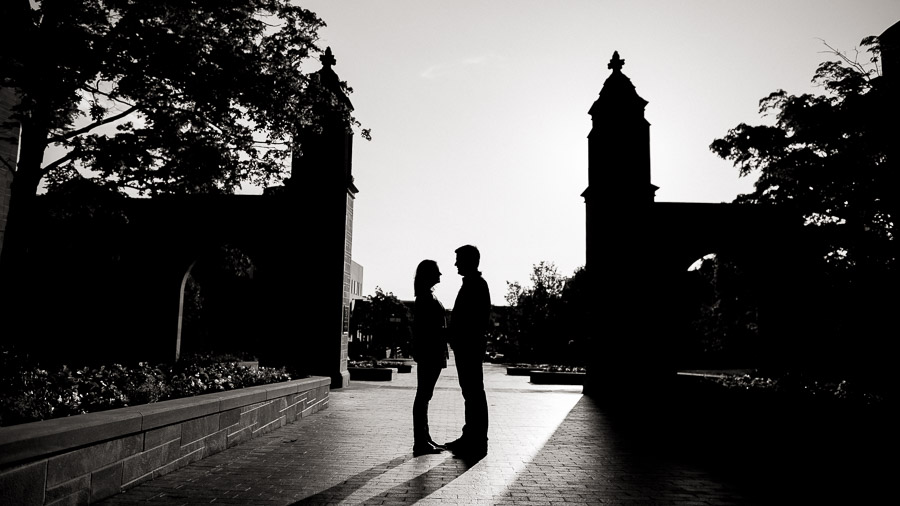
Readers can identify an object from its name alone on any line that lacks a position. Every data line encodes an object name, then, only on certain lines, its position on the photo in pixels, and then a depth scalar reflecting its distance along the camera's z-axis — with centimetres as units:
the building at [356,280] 7927
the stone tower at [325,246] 1579
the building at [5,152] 1759
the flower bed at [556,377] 2125
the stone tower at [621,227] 1634
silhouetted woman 671
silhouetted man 670
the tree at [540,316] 3725
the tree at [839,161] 1127
